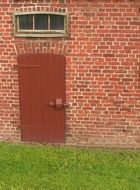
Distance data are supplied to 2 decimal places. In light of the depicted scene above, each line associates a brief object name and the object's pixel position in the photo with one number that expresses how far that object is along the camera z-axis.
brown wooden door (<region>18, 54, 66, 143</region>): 9.08
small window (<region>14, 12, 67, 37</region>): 8.89
